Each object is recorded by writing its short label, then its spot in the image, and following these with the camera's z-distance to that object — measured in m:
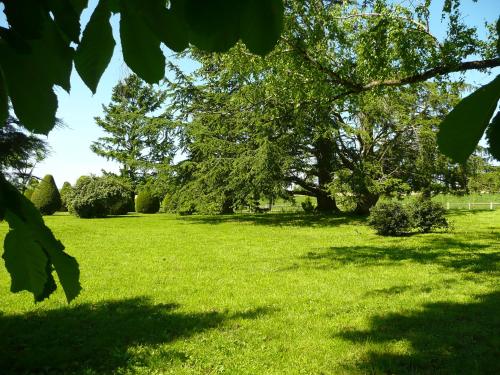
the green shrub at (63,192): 33.91
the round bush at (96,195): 25.23
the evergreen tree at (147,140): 22.61
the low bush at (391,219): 14.98
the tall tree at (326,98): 8.88
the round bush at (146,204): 33.81
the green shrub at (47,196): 28.47
